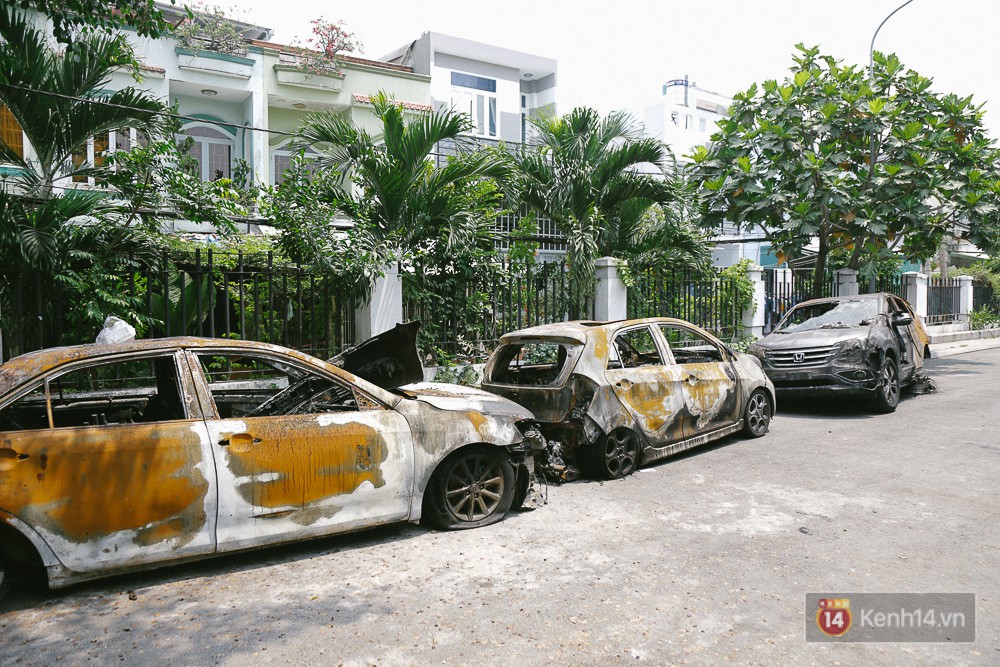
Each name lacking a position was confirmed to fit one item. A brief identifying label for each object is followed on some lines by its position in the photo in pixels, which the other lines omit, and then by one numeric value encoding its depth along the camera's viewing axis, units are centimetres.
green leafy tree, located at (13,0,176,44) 702
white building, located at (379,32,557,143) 2525
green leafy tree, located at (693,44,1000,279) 1424
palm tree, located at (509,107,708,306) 1265
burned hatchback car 670
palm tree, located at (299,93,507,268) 1025
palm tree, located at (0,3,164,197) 800
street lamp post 1515
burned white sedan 403
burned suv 1009
